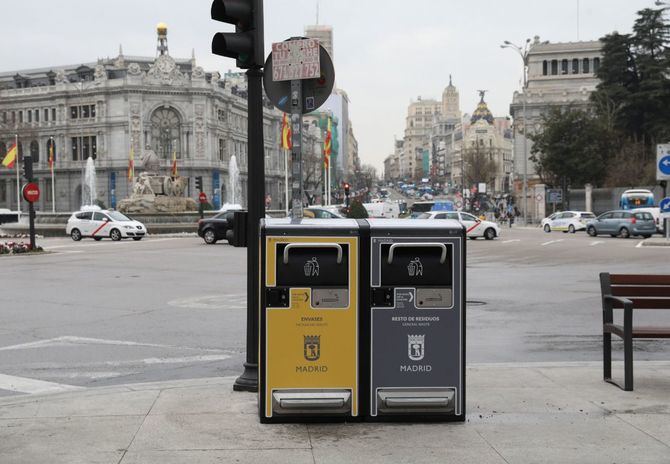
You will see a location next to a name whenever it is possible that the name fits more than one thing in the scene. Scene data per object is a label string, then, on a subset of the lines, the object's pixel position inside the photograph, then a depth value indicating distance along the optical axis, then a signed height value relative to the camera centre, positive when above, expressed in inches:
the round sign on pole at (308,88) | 296.8 +37.9
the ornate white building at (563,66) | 4921.3 +750.1
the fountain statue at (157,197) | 2237.9 -0.6
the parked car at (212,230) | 1505.9 -58.8
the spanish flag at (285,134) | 1994.6 +148.1
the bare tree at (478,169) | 4916.3 +157.1
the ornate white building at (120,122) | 4623.5 +416.5
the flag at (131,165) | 4067.4 +154.0
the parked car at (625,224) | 1706.2 -59.0
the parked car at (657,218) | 1795.0 -50.2
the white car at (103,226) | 1729.8 -59.4
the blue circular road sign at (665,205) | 1346.1 -16.3
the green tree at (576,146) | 2970.0 +172.2
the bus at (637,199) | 2394.8 -13.4
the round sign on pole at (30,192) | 1229.7 +7.7
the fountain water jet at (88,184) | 4207.9 +68.3
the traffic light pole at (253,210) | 295.6 -4.8
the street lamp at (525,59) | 2608.3 +414.3
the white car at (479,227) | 1698.3 -62.9
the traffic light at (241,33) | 291.3 +56.7
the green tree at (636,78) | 3011.8 +425.3
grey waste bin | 247.0 -38.6
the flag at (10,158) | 2170.4 +101.1
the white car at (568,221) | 2155.5 -66.7
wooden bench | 297.6 -38.7
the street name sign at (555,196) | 2783.0 -3.0
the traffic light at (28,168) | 1270.9 +43.5
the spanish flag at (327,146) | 2167.3 +130.9
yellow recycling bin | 244.4 -37.1
